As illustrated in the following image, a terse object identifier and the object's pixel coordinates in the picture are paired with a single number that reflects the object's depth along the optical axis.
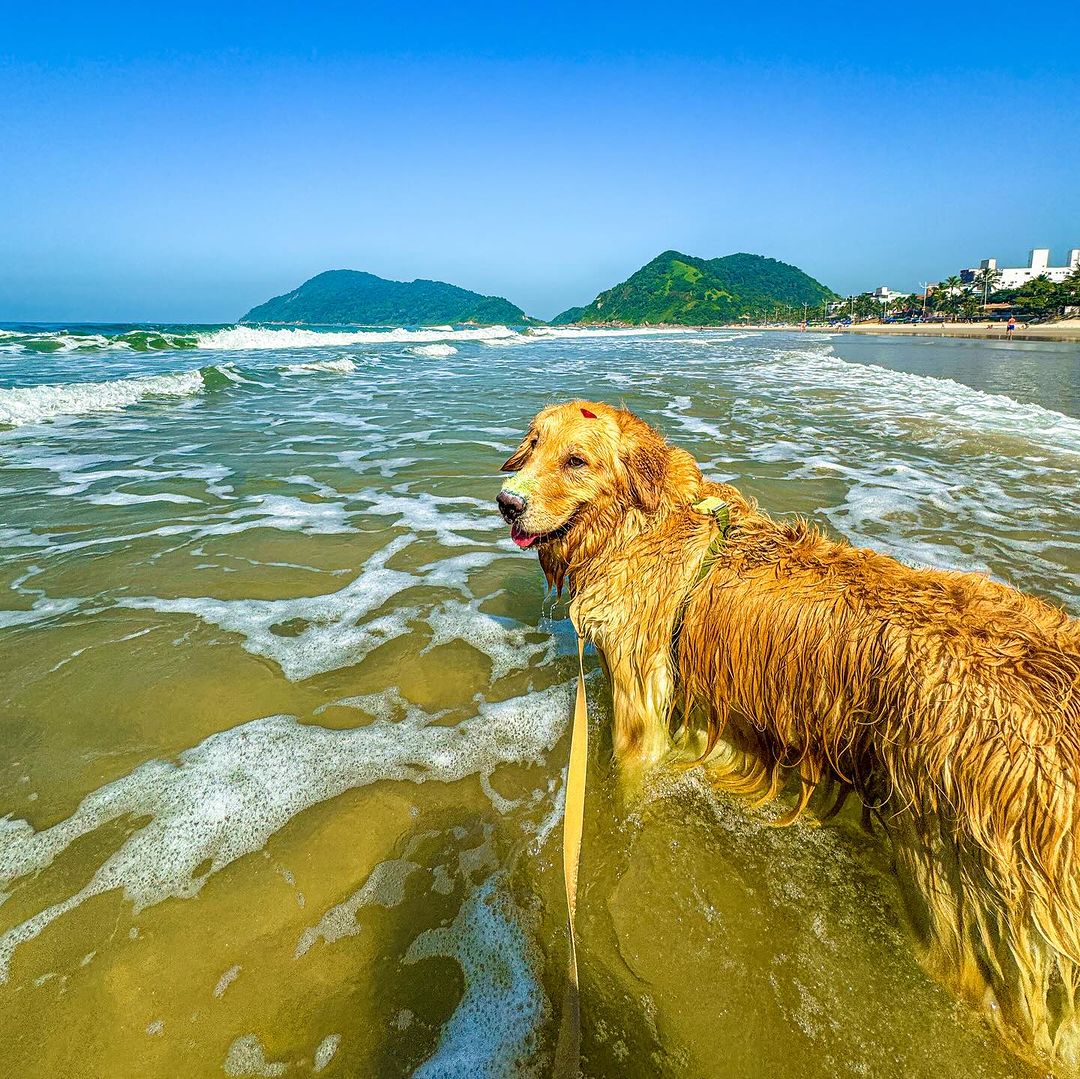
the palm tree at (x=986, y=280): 112.06
